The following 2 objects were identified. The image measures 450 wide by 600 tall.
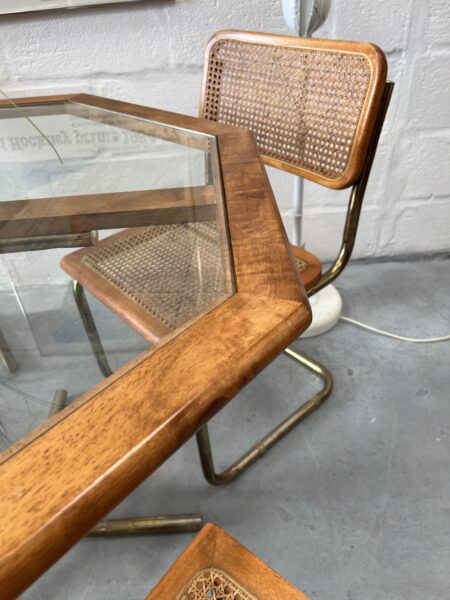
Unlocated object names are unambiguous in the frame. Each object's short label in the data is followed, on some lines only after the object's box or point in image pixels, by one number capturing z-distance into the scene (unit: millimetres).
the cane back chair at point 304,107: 817
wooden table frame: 252
